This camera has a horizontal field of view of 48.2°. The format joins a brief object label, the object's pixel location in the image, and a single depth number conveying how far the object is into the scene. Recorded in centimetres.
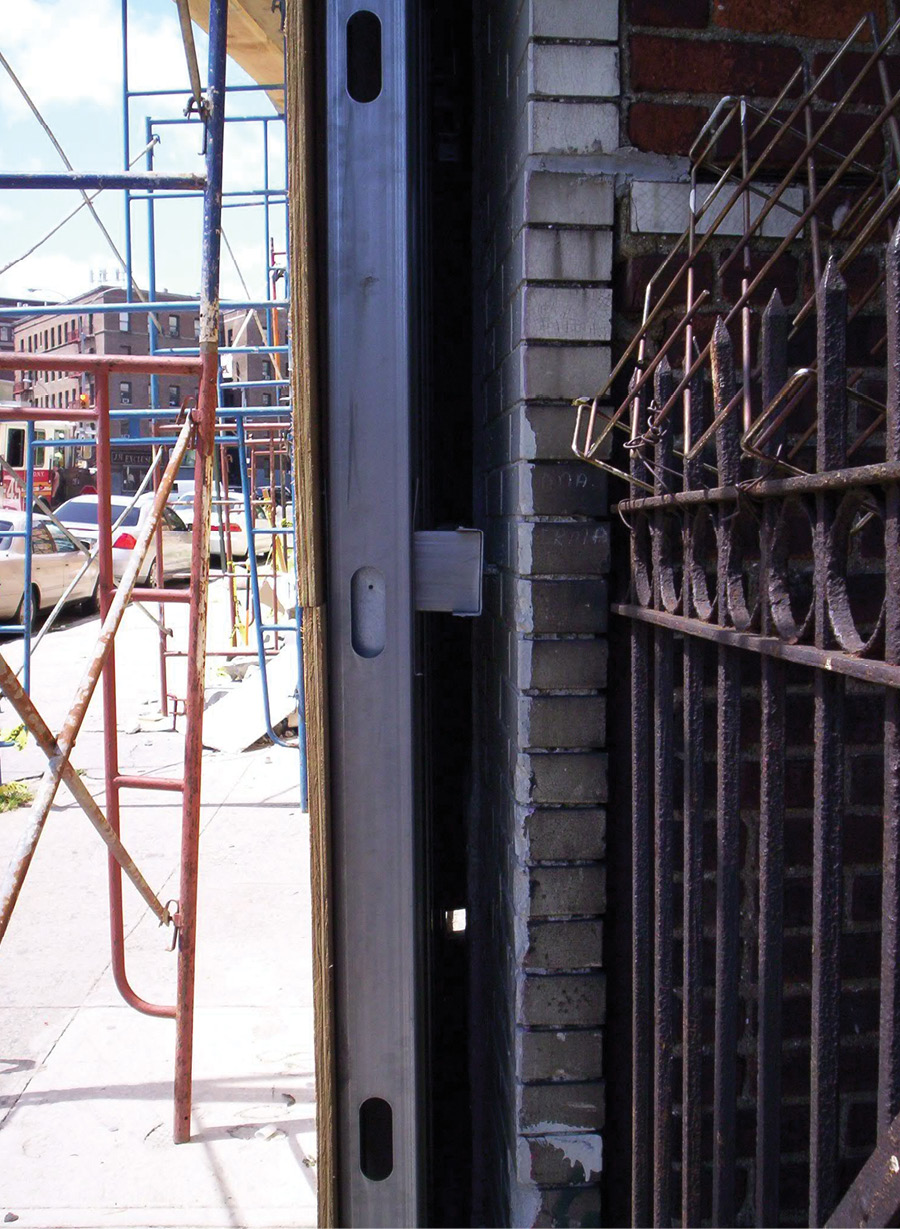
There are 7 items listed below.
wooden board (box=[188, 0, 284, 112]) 454
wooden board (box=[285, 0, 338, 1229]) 158
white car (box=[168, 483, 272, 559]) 1856
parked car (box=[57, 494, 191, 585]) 1334
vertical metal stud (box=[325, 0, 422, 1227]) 162
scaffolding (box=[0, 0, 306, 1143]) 248
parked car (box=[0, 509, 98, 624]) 1189
